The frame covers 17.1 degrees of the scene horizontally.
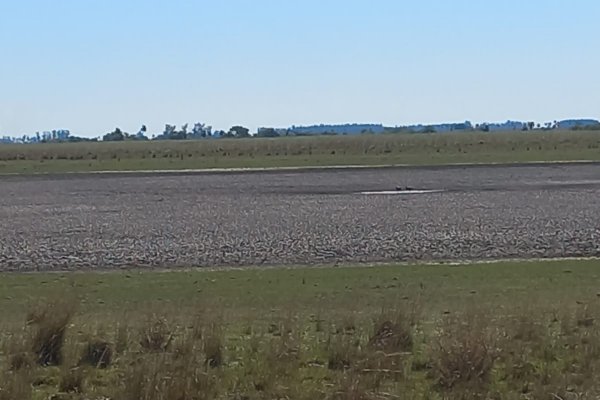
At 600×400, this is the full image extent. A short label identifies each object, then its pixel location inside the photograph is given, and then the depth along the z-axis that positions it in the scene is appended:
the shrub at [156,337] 18.10
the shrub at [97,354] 17.30
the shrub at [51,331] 17.65
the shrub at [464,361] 15.41
